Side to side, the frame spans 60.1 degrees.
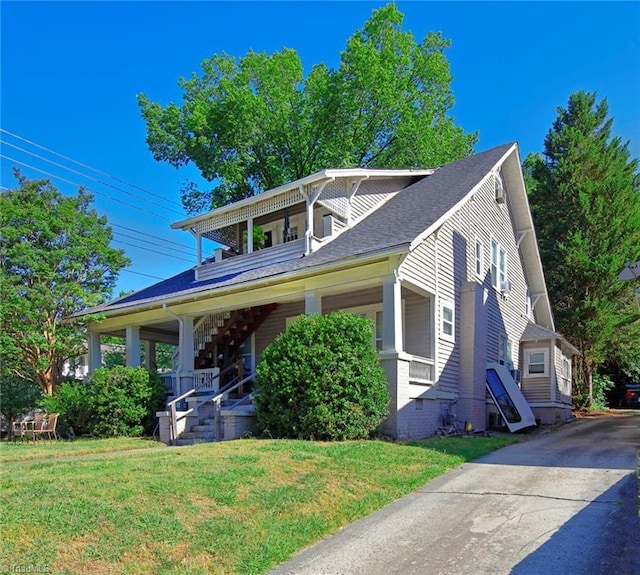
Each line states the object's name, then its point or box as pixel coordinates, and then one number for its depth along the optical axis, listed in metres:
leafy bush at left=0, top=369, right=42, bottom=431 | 17.88
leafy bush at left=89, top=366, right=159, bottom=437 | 14.26
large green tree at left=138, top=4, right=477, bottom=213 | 27.28
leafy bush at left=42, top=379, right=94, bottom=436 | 14.60
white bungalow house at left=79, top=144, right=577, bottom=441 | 12.85
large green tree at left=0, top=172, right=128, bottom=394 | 15.95
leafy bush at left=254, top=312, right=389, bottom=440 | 10.38
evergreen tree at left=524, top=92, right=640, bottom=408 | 25.55
